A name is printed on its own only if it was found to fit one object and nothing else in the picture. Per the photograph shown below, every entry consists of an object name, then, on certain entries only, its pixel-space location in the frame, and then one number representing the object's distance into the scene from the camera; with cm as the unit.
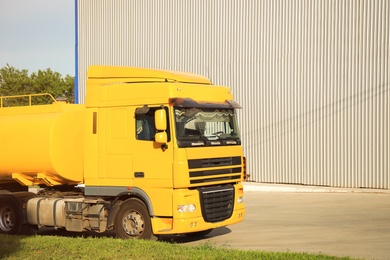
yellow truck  1389
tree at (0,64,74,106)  5812
